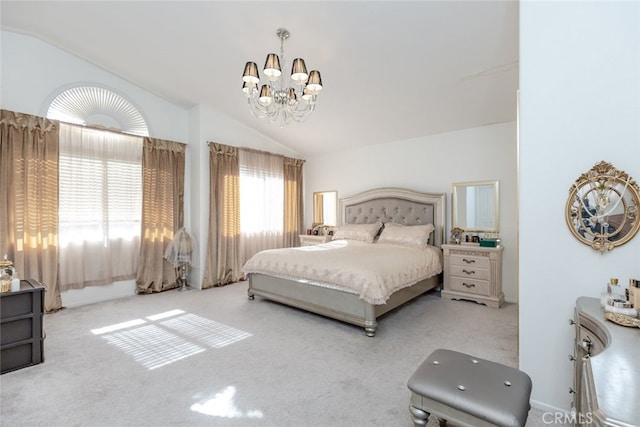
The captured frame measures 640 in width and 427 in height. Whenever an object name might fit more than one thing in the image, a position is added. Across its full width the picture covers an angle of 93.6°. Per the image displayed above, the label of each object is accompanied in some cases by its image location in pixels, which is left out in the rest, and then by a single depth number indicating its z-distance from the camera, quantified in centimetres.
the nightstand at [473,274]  385
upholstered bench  122
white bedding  297
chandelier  259
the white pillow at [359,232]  489
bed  305
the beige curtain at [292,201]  607
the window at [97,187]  381
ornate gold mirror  164
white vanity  72
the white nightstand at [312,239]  553
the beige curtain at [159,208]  445
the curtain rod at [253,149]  488
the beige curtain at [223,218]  488
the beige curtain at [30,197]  330
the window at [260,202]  541
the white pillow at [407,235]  434
